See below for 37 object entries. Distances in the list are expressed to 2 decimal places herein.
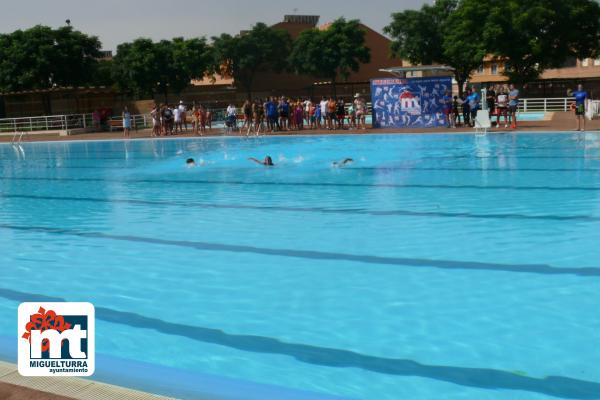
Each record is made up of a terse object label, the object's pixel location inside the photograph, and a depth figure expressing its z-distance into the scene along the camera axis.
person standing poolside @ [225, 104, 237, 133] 28.14
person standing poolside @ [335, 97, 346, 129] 25.75
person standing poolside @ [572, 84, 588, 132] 18.64
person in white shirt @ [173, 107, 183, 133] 28.73
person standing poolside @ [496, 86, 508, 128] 21.47
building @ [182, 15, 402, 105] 60.54
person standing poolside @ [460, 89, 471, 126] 22.80
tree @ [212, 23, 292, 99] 59.12
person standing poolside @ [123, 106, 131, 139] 27.77
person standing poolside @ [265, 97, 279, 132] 26.34
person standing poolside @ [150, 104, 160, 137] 27.59
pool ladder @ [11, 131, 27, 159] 24.21
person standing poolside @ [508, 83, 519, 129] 20.75
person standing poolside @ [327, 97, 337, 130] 25.84
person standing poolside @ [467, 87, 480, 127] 22.31
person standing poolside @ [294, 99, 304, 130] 26.64
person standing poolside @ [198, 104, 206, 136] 27.78
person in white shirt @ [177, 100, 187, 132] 28.81
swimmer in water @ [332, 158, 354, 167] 15.24
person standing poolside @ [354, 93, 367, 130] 25.30
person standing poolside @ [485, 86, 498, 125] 22.02
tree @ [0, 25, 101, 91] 44.91
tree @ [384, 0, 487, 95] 49.81
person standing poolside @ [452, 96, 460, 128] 22.94
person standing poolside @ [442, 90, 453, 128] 22.81
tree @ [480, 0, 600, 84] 41.97
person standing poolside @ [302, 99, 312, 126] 27.81
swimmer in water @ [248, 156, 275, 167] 15.74
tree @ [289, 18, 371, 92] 58.47
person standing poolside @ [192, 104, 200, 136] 27.77
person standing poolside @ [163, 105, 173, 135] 27.88
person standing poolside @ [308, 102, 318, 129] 27.11
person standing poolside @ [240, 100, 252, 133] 26.64
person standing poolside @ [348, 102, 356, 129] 25.64
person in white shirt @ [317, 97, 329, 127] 26.10
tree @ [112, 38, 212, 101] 51.34
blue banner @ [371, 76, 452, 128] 23.23
